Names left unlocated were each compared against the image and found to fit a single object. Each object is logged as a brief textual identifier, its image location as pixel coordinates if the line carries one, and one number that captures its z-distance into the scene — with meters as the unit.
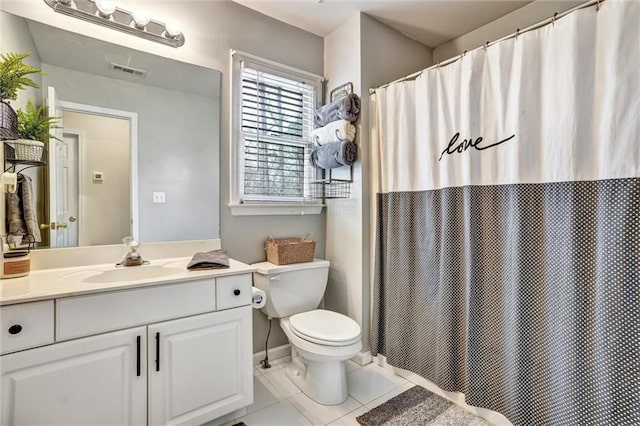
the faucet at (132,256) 1.60
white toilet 1.68
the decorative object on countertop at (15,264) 1.29
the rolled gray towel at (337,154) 2.05
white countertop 1.11
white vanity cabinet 1.11
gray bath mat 1.58
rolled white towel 2.07
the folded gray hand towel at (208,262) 1.53
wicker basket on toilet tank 2.02
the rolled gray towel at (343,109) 2.04
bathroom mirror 1.51
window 2.07
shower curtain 1.16
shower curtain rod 1.20
